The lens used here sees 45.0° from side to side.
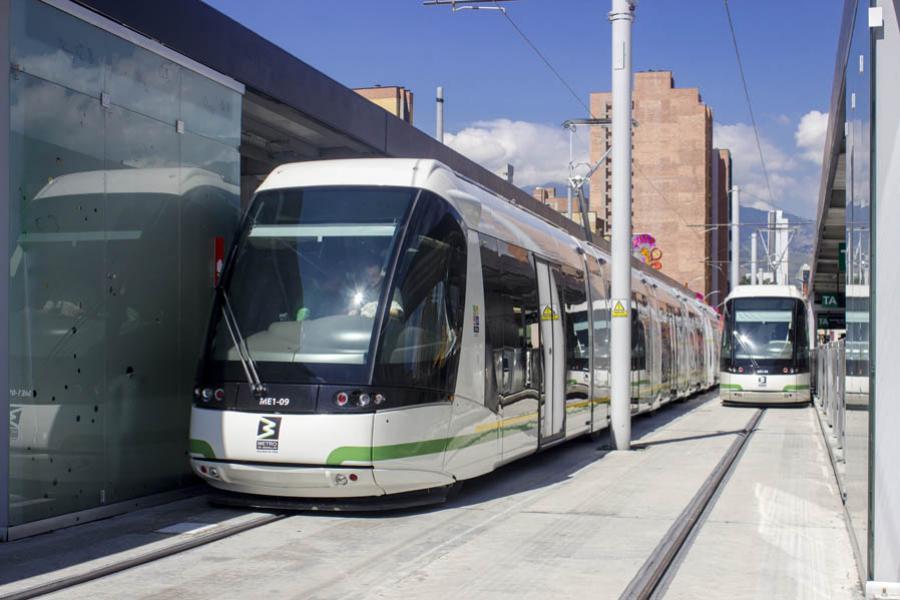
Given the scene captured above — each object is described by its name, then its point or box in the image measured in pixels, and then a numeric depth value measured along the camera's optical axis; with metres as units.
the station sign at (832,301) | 32.88
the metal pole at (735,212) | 52.09
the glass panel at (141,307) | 9.17
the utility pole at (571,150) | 32.03
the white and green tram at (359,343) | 8.62
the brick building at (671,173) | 136.88
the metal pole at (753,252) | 62.02
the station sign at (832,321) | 33.12
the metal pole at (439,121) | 36.28
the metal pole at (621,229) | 15.33
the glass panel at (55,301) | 7.96
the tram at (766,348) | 27.33
